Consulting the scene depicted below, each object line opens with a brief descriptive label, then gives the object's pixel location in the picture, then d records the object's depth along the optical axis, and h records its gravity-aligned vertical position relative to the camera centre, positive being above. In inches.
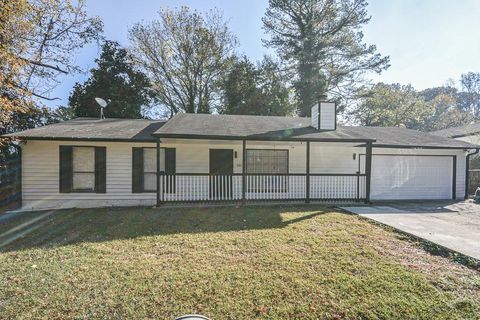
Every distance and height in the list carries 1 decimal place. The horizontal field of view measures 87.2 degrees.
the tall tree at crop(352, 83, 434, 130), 940.0 +186.4
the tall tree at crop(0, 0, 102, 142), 279.3 +167.5
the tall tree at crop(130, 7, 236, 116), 828.6 +333.4
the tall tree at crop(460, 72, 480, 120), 1851.6 +455.0
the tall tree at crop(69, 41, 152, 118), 784.3 +207.3
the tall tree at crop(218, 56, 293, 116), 808.9 +211.1
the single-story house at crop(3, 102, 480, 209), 355.6 -14.1
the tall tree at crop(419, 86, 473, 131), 1352.1 +214.8
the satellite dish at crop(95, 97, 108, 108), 497.7 +99.0
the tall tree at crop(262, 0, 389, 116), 837.2 +381.0
